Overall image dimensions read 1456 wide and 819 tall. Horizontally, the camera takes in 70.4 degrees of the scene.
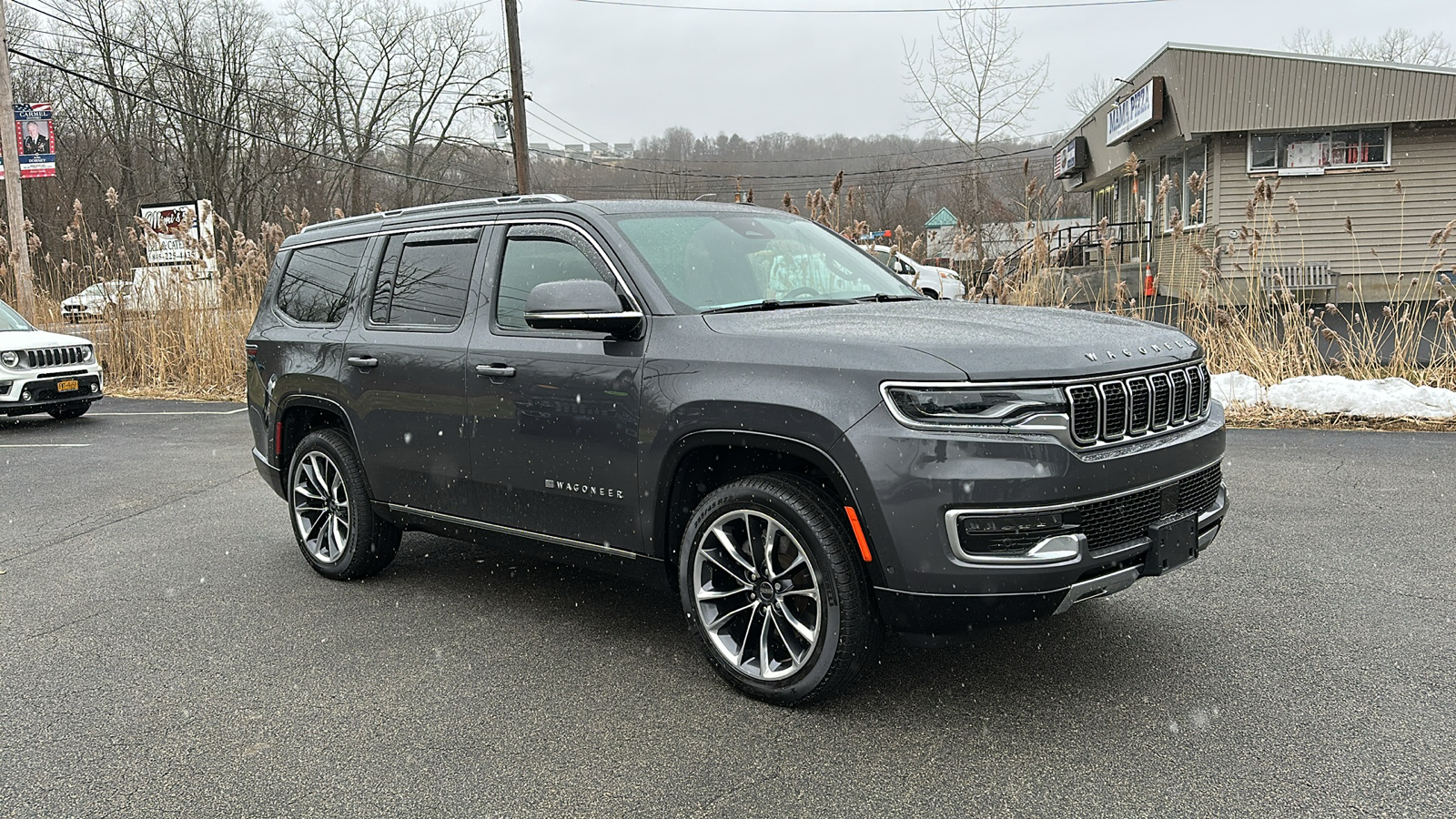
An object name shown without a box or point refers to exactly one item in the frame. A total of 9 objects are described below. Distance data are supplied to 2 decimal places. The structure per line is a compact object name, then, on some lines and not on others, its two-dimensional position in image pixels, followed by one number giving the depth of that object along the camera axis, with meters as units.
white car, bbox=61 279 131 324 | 15.41
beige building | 20.78
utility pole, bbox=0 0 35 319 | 16.61
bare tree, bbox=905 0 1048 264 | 24.70
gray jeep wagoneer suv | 3.21
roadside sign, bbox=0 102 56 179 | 18.22
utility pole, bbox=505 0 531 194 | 24.78
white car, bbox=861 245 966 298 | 15.88
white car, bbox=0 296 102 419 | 12.10
